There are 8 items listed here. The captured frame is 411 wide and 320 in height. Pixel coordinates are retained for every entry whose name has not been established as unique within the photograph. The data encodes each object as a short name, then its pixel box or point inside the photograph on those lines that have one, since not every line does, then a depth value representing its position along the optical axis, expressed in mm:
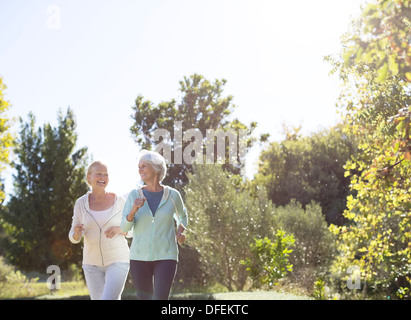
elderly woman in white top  5660
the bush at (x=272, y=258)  16328
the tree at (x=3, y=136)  14297
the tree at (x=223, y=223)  19547
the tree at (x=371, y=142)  9906
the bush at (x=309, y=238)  21156
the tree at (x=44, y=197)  26672
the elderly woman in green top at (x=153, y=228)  5203
